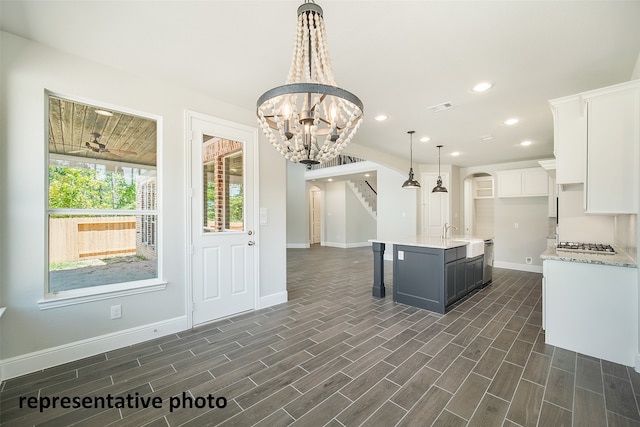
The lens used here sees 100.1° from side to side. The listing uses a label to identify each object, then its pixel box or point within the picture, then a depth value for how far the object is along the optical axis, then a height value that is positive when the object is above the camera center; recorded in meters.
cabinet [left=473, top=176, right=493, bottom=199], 9.34 +0.84
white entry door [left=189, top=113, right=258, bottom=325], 3.17 -0.10
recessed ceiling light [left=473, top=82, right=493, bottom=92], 2.85 +1.35
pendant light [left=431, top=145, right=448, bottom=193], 5.69 +0.46
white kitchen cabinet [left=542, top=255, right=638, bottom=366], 2.33 -0.91
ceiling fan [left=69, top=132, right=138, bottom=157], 2.60 +0.63
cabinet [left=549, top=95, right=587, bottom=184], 2.57 +0.71
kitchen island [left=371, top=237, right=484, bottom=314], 3.54 -0.85
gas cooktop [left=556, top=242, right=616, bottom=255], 2.92 -0.44
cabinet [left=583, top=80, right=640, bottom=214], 2.25 +0.54
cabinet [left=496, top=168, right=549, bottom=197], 5.80 +0.64
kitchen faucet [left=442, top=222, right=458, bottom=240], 4.37 -0.35
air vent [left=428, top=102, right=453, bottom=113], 3.40 +1.36
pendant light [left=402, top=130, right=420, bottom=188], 5.25 +0.54
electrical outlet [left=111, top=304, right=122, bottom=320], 2.60 -0.98
